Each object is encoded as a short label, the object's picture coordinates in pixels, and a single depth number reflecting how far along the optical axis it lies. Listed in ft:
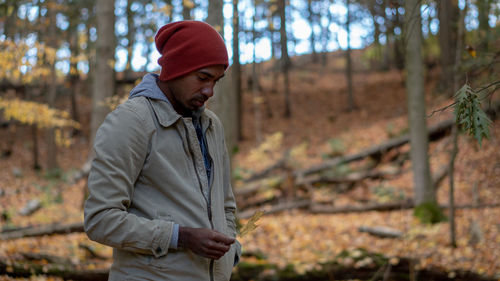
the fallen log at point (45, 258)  16.25
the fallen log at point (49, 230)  23.02
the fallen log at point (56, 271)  15.20
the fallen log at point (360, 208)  31.05
